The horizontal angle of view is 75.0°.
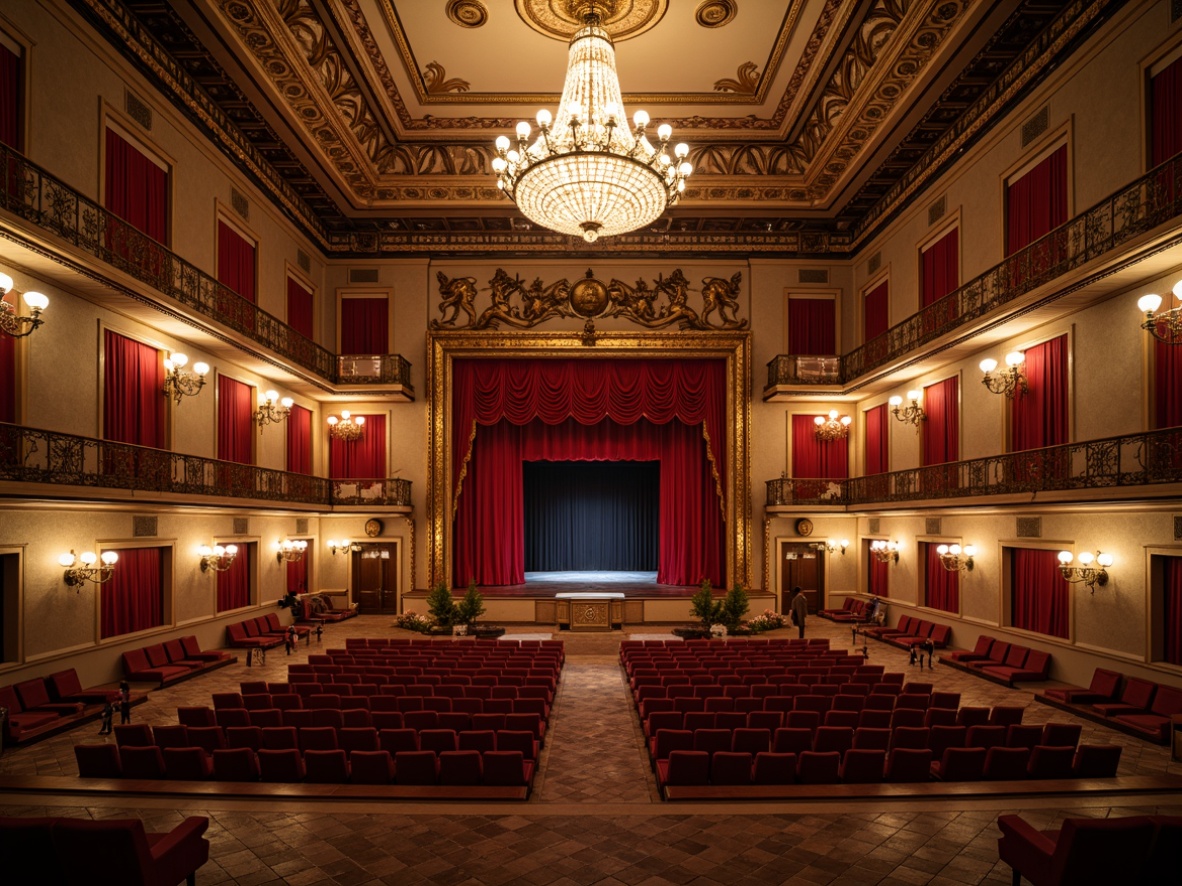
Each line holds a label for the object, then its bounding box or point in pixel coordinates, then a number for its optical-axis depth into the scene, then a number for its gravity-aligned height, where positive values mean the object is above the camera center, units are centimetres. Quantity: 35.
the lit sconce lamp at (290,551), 1869 -181
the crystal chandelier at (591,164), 981 +404
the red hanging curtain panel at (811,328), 2184 +419
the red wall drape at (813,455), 2170 +59
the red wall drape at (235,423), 1620 +119
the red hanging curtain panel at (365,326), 2178 +426
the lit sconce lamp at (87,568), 1145 -139
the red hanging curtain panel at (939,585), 1625 -237
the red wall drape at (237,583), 1616 -230
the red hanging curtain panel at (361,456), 2156 +58
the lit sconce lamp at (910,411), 1783 +155
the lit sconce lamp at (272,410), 1769 +157
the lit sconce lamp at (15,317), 827 +183
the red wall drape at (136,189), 1238 +487
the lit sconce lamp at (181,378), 1354 +182
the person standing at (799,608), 1635 -282
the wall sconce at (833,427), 2131 +135
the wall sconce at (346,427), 2102 +135
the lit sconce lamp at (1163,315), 841 +179
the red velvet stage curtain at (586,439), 2195 +112
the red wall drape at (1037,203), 1284 +478
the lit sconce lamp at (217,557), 1530 -161
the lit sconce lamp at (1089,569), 1175 -145
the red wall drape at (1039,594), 1288 -206
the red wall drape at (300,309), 1975 +442
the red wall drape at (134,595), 1260 -203
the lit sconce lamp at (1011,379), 1384 +177
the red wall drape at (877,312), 1972 +433
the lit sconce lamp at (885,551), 1905 -190
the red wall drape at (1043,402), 1280 +128
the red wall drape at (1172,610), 1048 -185
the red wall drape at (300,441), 1983 +94
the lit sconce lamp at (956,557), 1557 -168
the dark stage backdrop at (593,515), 2848 -143
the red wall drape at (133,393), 1245 +142
